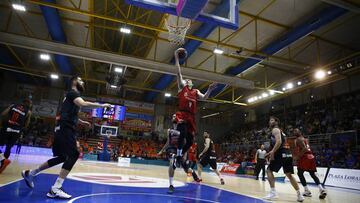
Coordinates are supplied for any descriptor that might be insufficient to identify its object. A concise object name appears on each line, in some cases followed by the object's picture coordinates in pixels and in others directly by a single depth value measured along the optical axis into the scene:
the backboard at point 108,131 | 25.36
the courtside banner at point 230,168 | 21.31
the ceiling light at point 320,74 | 18.11
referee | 15.72
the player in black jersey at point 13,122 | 6.69
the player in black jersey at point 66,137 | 4.54
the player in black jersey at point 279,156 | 7.00
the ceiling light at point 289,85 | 21.96
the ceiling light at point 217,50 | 16.14
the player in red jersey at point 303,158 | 8.38
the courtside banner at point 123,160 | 24.71
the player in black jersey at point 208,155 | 10.68
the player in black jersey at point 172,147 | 6.03
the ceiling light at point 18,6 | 14.20
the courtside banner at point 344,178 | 12.33
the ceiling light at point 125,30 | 15.52
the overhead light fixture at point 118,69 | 21.53
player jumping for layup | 5.95
